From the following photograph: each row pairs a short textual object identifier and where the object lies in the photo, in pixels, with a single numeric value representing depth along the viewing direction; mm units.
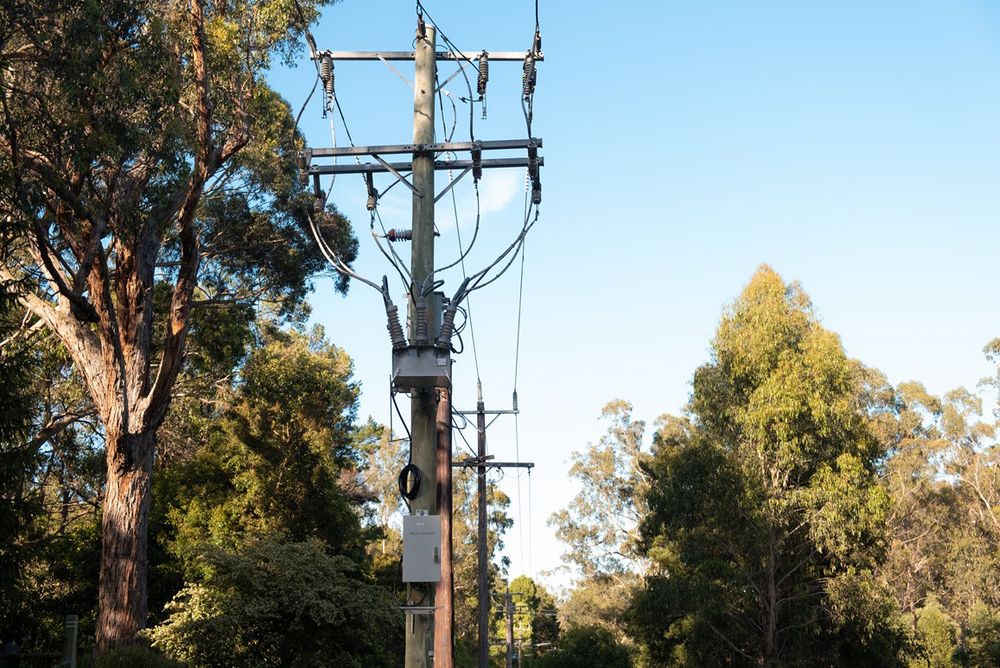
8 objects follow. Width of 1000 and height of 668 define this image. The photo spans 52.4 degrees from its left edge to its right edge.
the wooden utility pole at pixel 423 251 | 8281
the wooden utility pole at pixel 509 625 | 38888
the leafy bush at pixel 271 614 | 20844
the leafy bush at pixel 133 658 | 14938
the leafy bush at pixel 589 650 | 41750
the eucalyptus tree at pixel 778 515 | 27297
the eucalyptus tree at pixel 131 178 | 15031
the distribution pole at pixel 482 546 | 21922
